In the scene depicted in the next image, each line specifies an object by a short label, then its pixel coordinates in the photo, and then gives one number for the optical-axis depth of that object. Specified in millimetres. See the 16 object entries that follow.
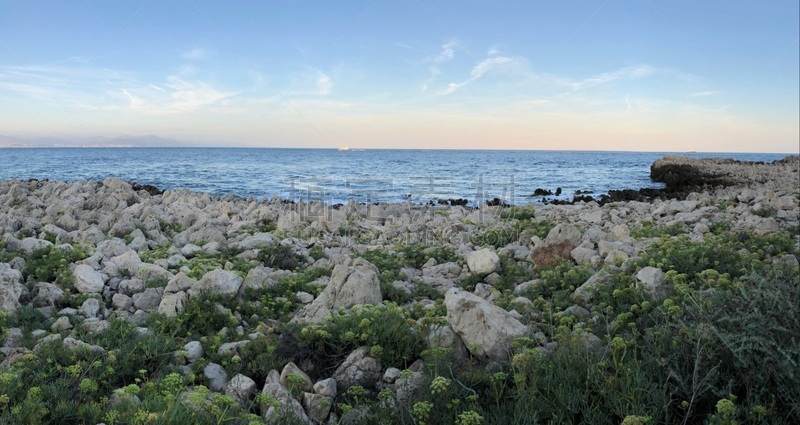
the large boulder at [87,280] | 6812
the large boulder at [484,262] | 8352
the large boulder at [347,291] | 6247
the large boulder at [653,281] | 5922
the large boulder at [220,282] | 6672
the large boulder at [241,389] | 4285
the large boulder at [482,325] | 4734
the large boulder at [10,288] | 5988
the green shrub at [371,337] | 4789
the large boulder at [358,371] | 4578
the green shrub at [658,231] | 9961
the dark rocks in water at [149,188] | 21062
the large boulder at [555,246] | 8666
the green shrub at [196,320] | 5770
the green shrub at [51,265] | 7047
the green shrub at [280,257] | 9039
